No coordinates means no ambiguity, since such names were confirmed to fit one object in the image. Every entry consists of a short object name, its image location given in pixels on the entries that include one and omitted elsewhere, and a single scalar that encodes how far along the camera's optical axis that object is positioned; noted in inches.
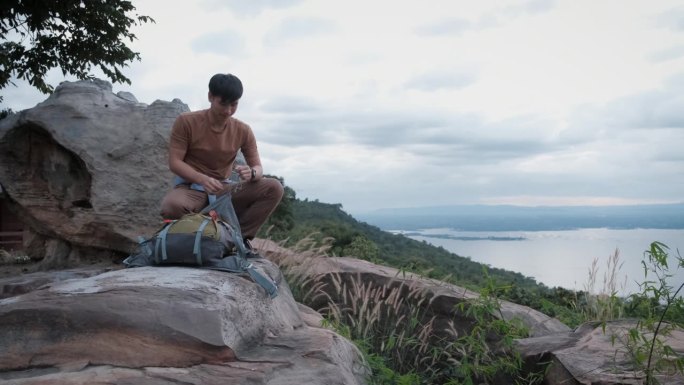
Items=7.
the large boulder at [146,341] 154.6
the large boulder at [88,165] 322.0
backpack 204.7
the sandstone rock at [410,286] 305.7
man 226.2
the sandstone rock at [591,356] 194.9
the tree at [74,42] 554.6
